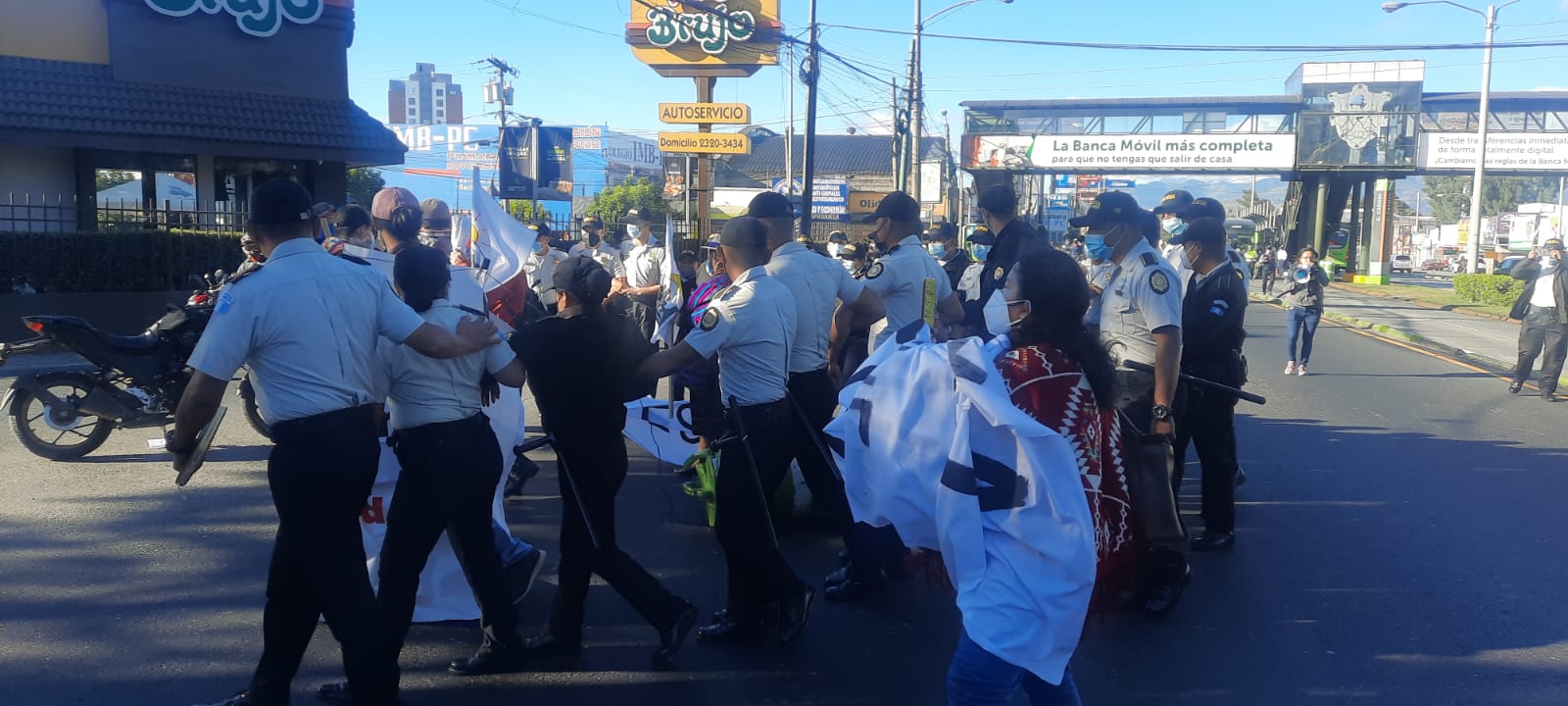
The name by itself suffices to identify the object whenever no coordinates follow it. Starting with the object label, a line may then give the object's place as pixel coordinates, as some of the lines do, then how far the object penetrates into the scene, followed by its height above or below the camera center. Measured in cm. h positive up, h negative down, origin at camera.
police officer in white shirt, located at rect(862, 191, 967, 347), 623 -25
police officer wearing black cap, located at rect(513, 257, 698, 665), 422 -78
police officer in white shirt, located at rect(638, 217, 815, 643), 447 -71
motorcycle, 780 -119
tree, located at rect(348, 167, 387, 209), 3625 +104
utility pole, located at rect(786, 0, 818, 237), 2020 +167
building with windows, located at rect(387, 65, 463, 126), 14162 +1449
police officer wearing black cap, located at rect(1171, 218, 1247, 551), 611 -65
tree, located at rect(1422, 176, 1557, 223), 9656 +397
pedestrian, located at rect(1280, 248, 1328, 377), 1419 -92
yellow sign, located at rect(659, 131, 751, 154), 2775 +194
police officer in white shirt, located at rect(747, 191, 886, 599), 511 -46
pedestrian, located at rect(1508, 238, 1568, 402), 1234 -85
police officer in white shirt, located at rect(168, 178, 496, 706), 348 -58
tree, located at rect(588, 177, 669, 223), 5391 +105
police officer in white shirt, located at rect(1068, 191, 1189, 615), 511 -42
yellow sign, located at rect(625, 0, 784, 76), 2753 +440
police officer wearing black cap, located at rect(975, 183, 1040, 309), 662 +0
